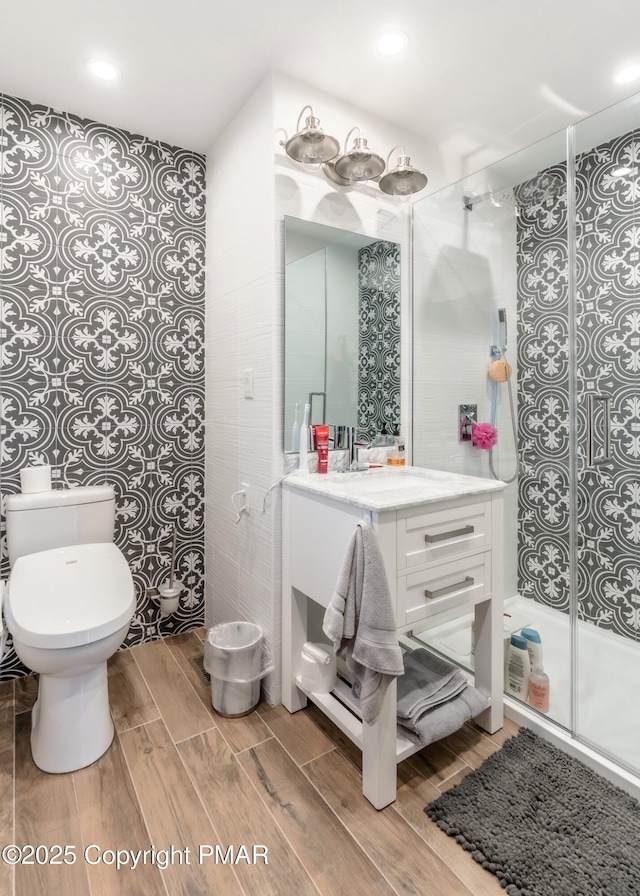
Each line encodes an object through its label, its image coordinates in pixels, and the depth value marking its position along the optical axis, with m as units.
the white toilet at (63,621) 1.41
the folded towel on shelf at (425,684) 1.49
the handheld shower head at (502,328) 2.27
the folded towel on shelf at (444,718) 1.42
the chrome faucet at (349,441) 1.97
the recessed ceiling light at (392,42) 1.61
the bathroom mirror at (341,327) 1.83
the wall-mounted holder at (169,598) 2.27
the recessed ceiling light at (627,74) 1.79
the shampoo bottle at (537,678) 1.69
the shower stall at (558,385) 1.76
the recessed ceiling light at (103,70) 1.75
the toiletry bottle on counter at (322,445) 1.84
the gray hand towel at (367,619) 1.29
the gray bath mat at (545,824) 1.14
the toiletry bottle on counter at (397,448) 2.13
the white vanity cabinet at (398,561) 1.36
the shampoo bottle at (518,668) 1.75
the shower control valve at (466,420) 2.27
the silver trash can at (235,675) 1.74
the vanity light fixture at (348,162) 1.65
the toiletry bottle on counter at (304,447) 1.81
